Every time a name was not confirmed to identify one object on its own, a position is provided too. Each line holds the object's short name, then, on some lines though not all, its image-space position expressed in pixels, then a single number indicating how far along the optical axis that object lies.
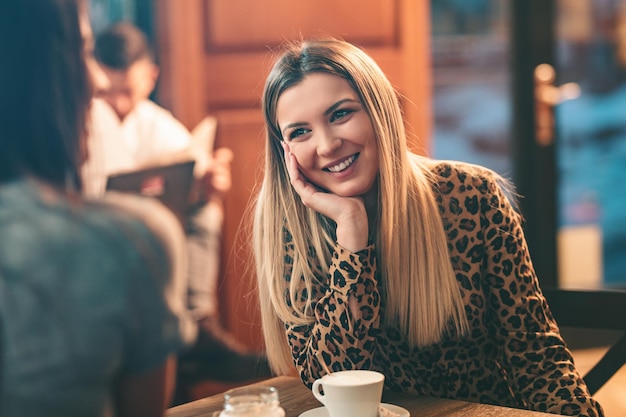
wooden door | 3.10
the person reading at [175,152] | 2.96
